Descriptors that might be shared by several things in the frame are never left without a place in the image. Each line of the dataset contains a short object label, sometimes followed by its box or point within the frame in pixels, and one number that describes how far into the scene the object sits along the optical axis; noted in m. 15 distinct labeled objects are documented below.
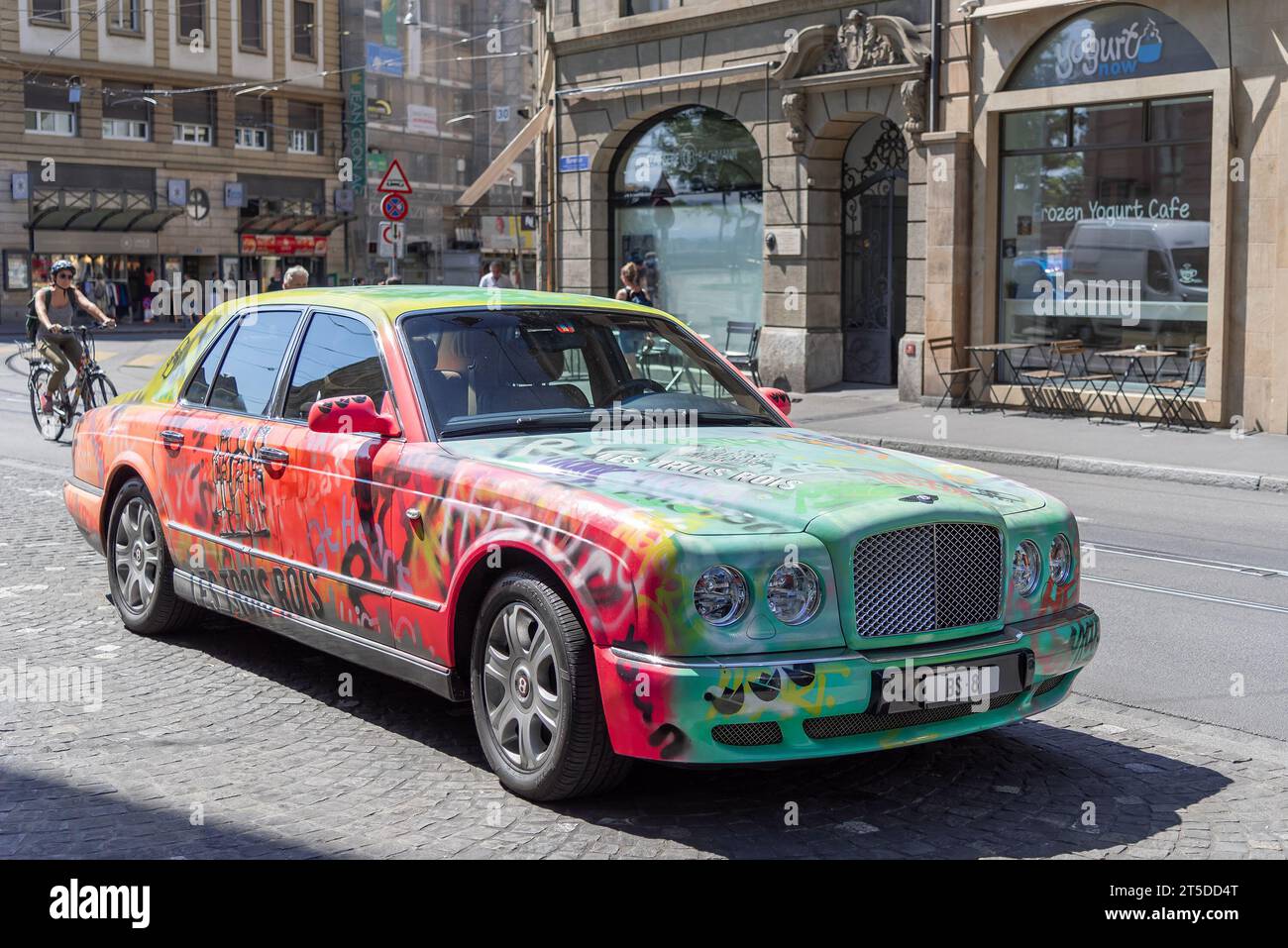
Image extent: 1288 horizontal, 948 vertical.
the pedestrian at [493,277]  25.77
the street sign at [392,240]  21.14
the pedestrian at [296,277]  16.28
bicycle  16.64
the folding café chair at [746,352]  23.44
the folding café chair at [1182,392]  17.38
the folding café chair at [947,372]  20.06
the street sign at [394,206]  20.56
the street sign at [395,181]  20.33
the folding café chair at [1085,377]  18.34
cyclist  16.41
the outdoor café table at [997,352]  19.27
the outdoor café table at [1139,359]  17.73
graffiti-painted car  4.44
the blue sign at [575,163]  26.28
